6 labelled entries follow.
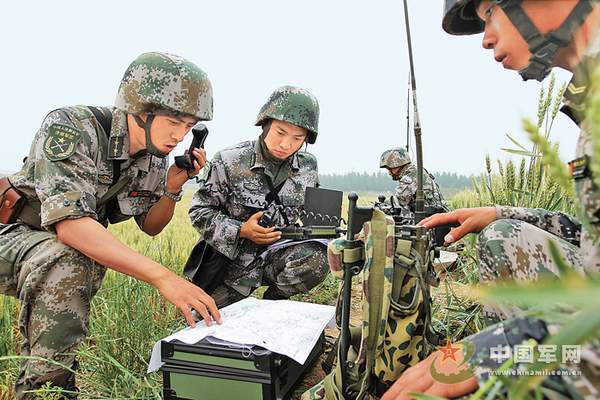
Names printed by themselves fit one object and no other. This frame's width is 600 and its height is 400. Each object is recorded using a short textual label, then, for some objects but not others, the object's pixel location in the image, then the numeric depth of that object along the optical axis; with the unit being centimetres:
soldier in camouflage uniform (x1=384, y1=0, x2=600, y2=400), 71
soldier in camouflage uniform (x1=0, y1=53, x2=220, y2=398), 174
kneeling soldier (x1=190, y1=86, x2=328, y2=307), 278
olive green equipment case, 151
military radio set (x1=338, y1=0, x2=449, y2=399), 140
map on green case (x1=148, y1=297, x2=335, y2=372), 156
